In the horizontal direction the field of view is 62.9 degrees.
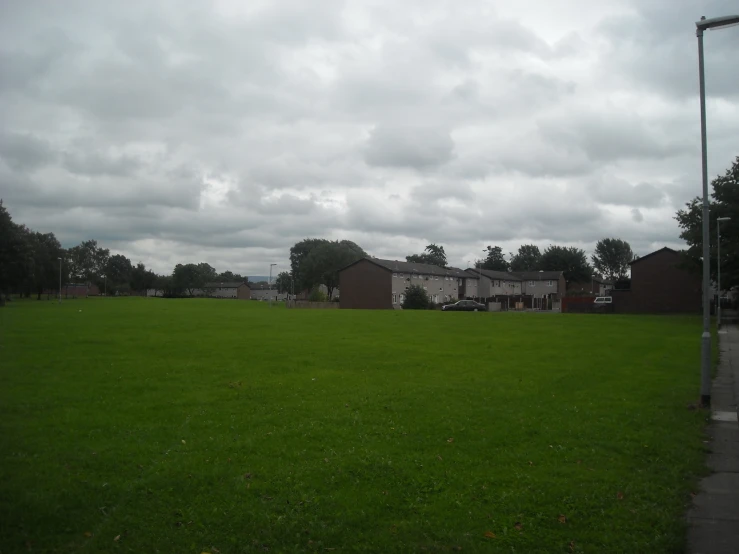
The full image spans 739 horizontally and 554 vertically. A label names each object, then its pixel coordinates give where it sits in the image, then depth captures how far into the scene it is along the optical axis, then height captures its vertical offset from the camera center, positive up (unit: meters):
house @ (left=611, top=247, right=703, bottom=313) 70.62 +0.99
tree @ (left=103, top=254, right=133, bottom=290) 170.62 +6.59
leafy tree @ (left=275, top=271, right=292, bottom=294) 175.70 +4.48
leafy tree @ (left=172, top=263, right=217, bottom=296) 185.75 +5.27
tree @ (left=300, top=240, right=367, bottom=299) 126.75 +6.75
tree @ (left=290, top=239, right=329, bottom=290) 156.25 +11.70
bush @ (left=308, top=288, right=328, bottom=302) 100.44 -0.32
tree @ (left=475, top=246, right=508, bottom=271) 164.38 +9.71
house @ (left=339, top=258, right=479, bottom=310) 94.69 +2.15
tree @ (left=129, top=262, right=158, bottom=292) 184.75 +4.62
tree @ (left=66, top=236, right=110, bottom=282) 126.38 +7.83
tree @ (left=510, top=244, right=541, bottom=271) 173.00 +11.21
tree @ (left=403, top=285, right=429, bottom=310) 88.75 -0.49
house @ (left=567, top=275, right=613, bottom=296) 140.75 +2.88
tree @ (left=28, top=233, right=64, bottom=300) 94.65 +5.55
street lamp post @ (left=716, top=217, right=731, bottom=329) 41.53 +1.11
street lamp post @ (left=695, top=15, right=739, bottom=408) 12.62 +2.19
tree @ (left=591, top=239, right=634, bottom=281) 169.88 +11.15
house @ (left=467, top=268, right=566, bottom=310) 120.61 +2.45
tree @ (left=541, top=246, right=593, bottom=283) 137.88 +7.48
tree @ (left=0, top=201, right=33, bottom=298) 69.60 +4.69
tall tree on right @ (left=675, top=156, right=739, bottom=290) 48.22 +5.62
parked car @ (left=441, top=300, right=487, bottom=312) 80.06 -1.45
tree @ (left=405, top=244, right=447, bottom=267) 173.86 +11.27
